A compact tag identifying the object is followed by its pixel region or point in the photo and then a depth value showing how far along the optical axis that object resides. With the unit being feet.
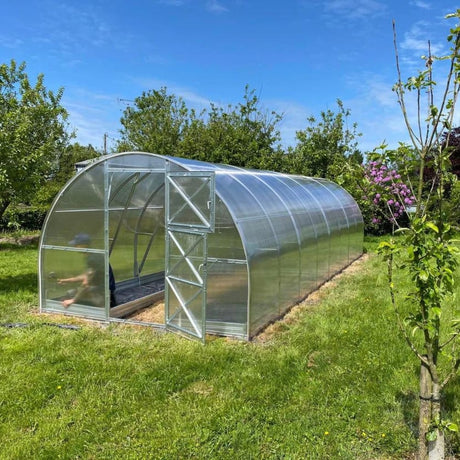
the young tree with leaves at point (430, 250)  9.47
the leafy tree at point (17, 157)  28.19
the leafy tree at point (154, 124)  74.28
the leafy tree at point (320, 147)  66.18
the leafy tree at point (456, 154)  64.23
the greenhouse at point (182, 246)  21.27
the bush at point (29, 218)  63.93
